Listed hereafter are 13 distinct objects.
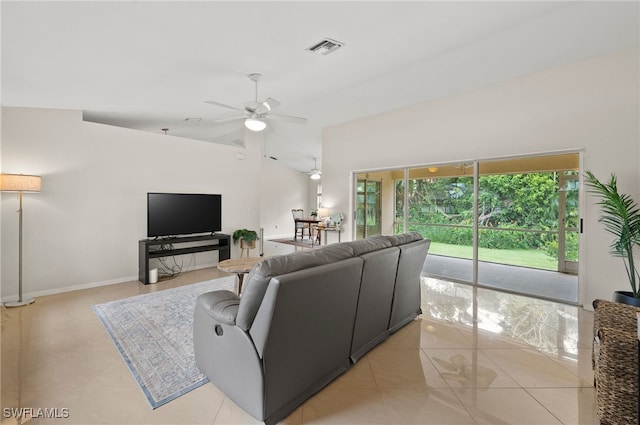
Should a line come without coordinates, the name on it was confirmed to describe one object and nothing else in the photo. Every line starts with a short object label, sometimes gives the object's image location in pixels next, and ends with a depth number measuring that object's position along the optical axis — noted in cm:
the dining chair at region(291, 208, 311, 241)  1072
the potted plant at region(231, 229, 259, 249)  613
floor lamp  344
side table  328
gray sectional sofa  164
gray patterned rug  209
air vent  309
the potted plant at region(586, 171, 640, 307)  303
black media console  469
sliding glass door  417
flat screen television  496
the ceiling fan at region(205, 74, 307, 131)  370
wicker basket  162
